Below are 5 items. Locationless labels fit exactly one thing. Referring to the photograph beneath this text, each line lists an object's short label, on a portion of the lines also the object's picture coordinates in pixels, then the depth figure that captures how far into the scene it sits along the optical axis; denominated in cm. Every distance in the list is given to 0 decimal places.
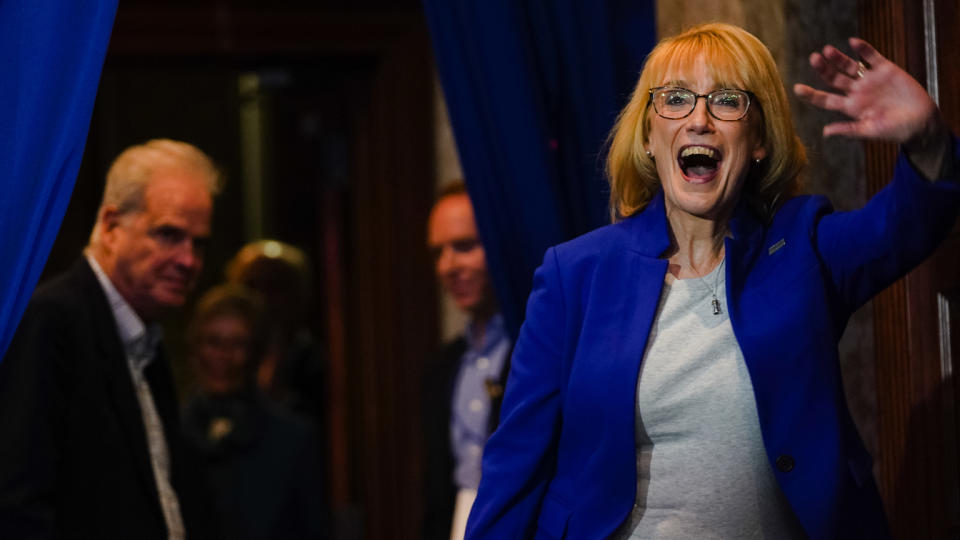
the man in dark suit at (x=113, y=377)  551
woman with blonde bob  412
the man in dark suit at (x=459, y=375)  731
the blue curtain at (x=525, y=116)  590
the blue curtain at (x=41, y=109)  445
